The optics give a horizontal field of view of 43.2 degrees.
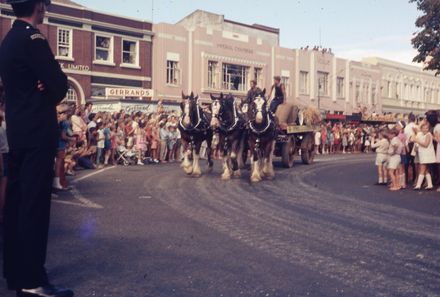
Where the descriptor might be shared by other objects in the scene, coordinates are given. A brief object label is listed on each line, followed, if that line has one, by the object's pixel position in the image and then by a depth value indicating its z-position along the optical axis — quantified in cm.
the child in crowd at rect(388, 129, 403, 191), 1350
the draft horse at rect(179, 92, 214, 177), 1405
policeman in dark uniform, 406
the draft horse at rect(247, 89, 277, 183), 1353
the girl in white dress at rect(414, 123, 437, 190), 1310
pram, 1981
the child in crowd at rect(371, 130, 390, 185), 1414
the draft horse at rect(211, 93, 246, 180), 1365
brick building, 3219
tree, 3177
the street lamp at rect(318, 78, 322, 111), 5060
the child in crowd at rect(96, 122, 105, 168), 1831
